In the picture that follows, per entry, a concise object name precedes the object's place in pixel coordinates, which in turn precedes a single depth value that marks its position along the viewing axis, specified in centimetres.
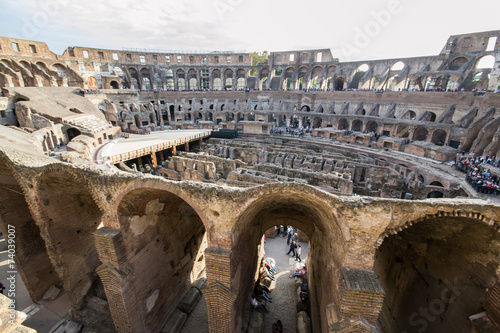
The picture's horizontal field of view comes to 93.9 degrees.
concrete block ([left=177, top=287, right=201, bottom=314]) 1032
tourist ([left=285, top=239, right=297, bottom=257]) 1451
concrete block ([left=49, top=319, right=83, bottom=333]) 927
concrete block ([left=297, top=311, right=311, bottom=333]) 930
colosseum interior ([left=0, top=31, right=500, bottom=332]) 632
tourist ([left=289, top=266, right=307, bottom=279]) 1228
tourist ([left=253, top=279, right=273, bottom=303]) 1087
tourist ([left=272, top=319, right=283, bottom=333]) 920
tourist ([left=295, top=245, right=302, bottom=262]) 1417
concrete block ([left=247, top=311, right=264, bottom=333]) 918
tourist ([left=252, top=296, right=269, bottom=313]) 1007
